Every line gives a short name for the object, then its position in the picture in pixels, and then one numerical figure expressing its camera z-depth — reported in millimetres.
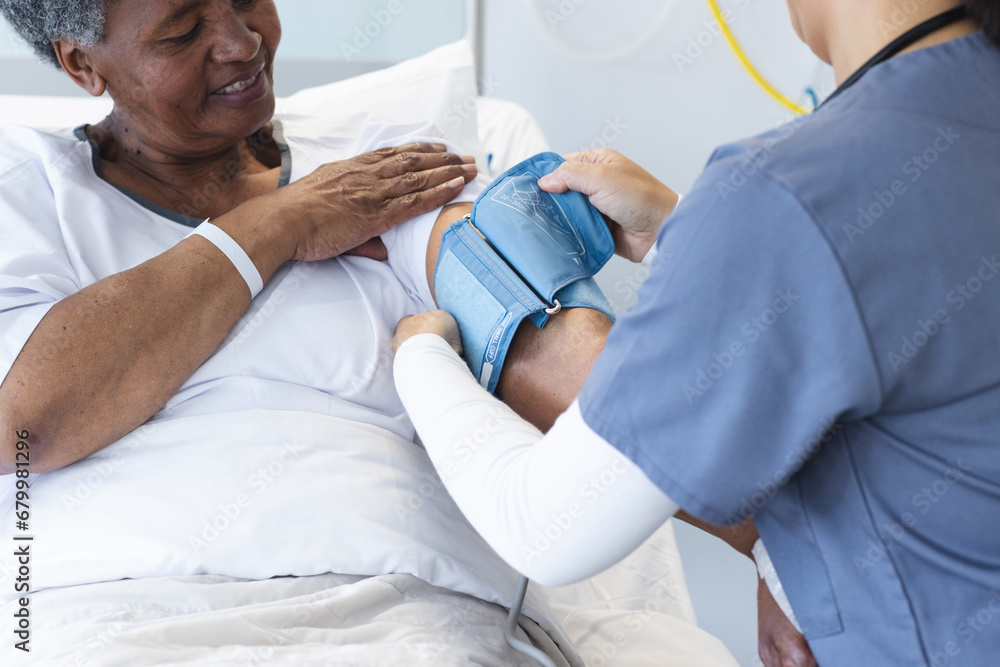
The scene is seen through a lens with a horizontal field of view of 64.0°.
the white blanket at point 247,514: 1013
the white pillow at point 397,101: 1890
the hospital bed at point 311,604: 895
